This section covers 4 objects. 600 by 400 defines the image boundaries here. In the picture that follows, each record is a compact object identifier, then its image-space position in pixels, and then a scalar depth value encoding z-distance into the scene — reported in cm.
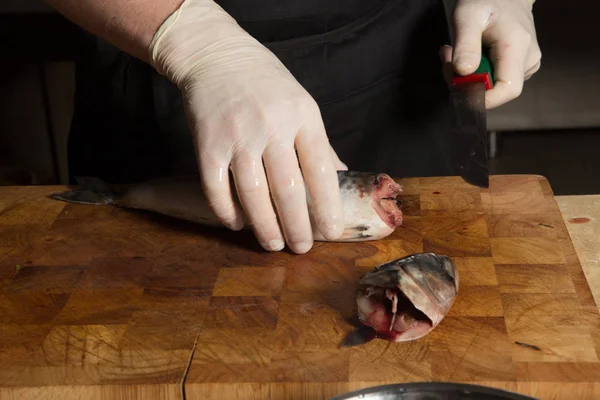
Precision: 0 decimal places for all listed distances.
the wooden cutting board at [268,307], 95
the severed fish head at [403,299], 97
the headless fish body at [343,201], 109
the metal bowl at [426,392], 85
